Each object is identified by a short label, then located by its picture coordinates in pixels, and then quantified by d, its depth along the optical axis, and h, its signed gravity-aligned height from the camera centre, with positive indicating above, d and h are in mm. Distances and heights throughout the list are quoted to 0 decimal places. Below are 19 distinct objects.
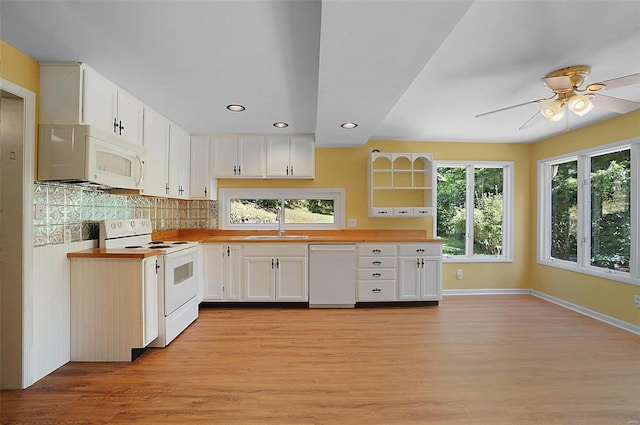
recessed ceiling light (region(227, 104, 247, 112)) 2998 +1002
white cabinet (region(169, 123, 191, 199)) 3562 +597
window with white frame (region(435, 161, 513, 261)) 4574 +52
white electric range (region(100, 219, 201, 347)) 2689 -546
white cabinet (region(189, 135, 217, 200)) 4105 +580
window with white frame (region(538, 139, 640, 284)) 3250 +39
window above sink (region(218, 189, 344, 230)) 4391 +44
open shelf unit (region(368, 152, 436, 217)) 4230 +413
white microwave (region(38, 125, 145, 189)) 2178 +398
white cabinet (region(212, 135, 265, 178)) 4117 +729
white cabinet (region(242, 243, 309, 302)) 3783 -718
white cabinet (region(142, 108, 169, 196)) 3037 +602
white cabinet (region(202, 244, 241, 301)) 3785 -745
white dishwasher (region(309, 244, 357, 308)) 3811 -789
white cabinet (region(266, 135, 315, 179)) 4121 +738
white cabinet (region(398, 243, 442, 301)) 3891 -725
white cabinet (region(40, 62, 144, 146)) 2195 +826
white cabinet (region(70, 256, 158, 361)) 2398 -738
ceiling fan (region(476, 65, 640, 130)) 2236 +848
